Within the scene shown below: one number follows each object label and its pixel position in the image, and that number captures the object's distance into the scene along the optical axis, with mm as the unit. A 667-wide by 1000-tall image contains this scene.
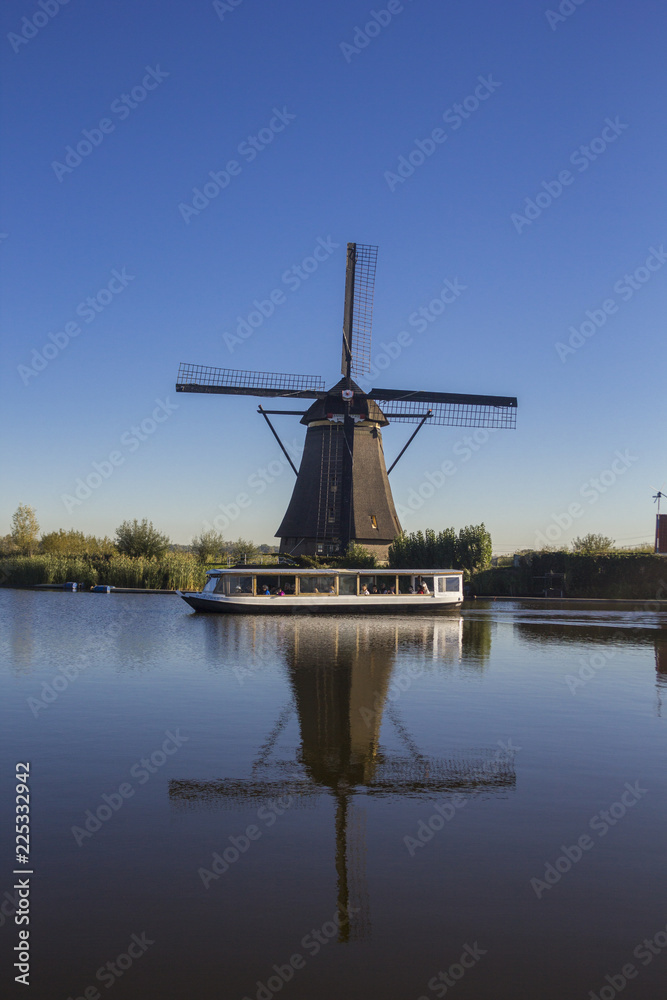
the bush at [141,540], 66500
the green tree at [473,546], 57719
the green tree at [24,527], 85250
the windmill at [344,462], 52469
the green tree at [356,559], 51875
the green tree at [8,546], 77688
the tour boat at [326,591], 39094
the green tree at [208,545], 67312
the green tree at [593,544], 70750
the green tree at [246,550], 67625
